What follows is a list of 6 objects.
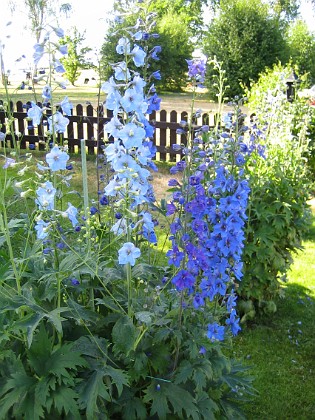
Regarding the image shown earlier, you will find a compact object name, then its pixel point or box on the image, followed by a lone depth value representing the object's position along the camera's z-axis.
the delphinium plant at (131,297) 2.01
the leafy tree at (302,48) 23.99
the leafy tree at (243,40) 19.12
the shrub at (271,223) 4.05
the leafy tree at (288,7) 40.73
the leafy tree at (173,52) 24.23
